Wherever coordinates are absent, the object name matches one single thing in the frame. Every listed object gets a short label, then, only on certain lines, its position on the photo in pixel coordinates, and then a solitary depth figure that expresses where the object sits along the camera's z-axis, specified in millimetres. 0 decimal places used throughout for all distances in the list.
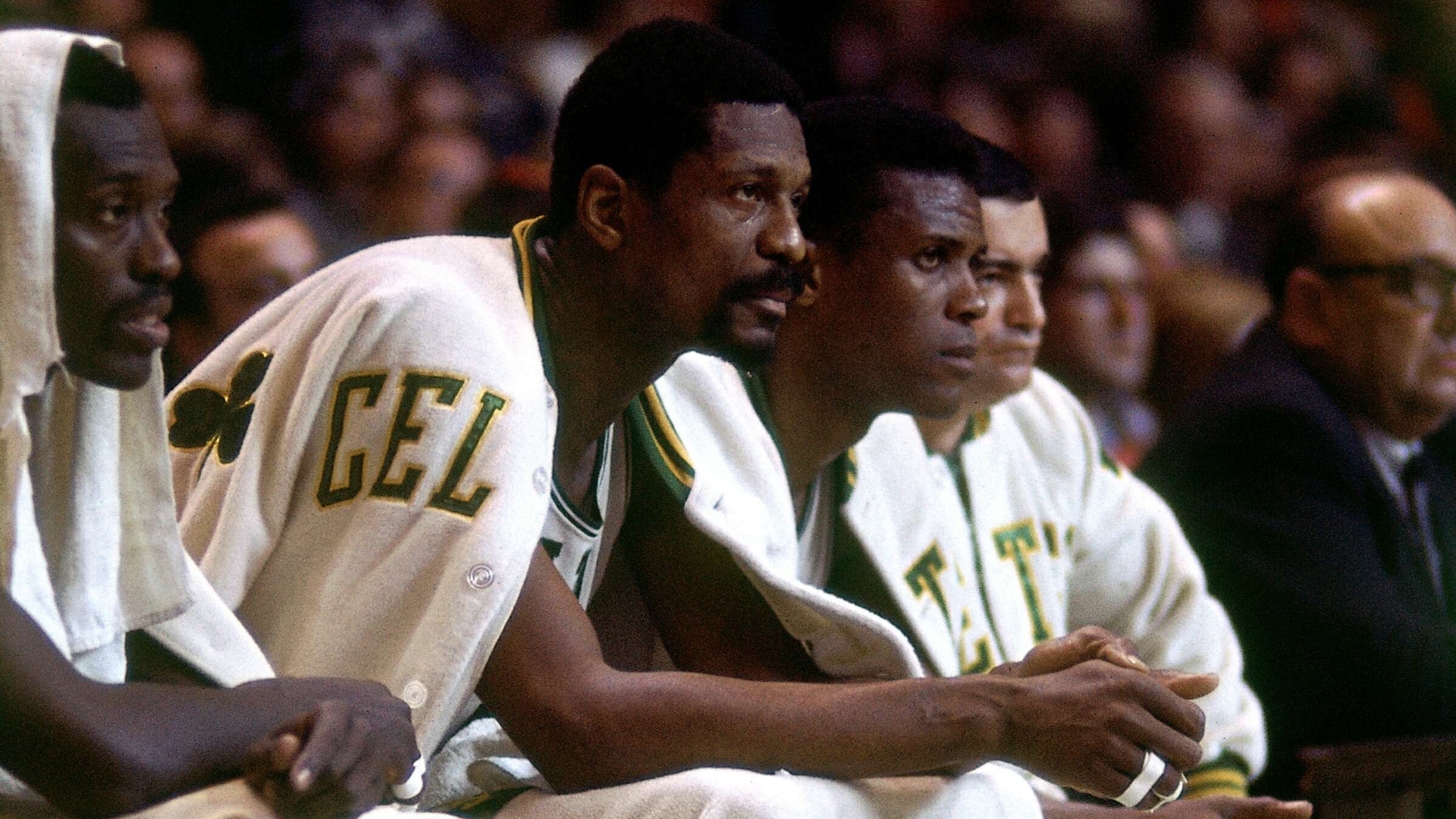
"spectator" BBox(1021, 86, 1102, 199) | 14437
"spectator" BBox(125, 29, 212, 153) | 10156
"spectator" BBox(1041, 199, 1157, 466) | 10273
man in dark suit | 7887
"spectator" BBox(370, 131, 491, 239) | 10273
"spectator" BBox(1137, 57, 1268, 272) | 15031
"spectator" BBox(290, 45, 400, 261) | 10875
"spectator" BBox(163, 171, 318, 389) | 8383
